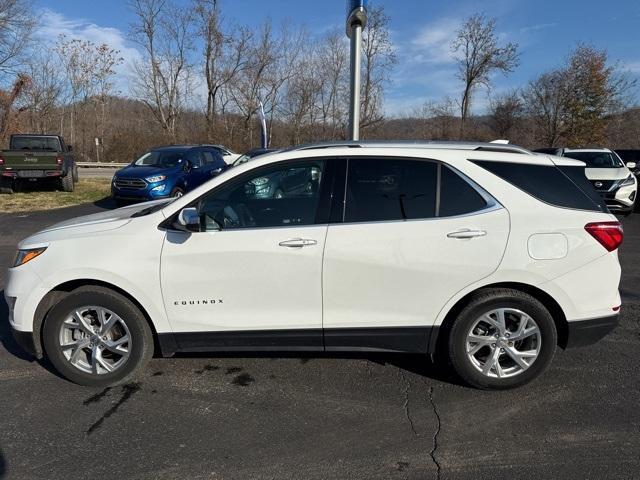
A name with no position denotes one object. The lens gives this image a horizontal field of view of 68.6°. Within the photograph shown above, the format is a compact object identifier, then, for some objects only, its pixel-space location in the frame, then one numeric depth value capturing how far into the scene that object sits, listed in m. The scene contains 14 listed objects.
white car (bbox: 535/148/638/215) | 11.58
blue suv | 11.98
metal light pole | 7.72
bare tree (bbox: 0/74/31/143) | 29.05
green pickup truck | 14.09
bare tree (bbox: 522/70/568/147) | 35.44
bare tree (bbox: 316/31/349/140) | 38.31
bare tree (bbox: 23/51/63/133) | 32.93
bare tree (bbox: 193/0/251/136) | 37.75
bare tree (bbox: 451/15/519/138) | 41.09
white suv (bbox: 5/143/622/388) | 3.16
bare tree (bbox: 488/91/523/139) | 39.56
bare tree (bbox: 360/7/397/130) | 36.53
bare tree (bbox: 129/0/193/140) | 39.41
